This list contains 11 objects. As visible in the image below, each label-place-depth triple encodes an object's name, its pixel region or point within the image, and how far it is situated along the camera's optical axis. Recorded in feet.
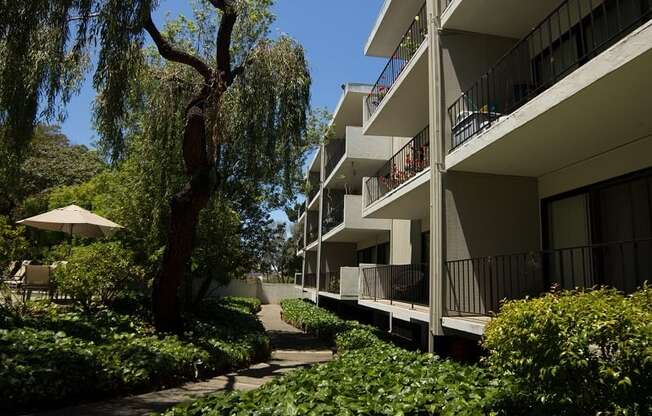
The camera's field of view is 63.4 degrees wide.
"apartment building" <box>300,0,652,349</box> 24.32
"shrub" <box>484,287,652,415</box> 12.82
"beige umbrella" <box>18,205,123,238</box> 47.93
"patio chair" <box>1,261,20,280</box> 46.88
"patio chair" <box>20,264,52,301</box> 46.80
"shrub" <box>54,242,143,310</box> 42.75
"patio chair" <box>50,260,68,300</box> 45.35
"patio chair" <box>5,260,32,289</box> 50.66
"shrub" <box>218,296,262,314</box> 80.05
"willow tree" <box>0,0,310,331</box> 30.27
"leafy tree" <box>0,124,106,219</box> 103.76
